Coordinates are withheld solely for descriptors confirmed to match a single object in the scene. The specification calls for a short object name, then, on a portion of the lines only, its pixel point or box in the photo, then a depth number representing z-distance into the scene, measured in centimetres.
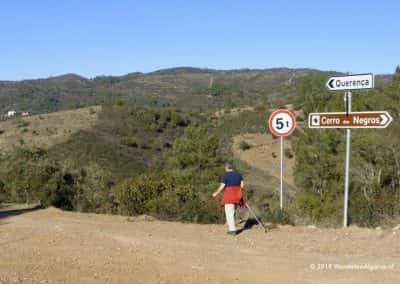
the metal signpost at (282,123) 1231
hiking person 1052
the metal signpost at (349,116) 1105
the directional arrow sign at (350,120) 1102
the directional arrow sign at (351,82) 1108
